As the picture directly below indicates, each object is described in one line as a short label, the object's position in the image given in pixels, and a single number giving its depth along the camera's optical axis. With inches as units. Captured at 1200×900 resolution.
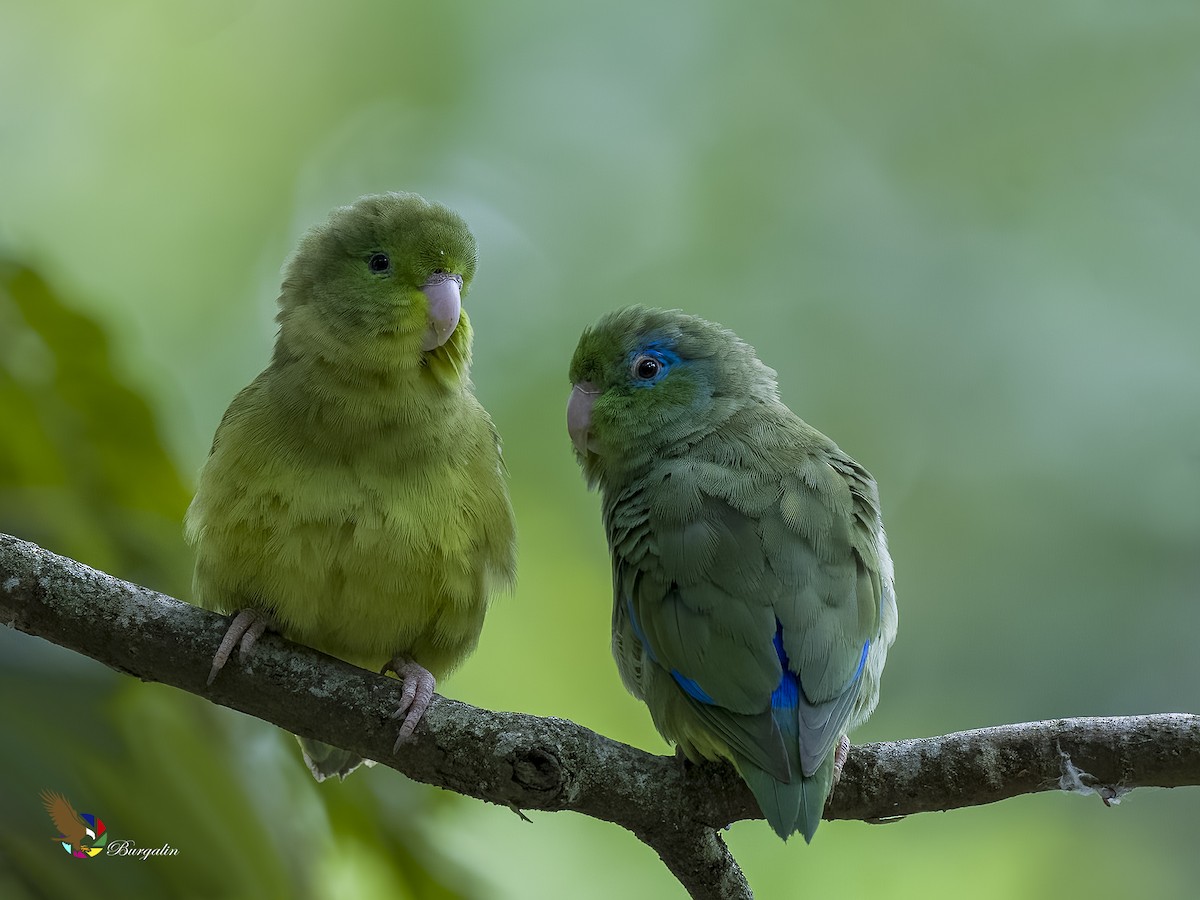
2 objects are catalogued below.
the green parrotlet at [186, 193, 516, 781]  213.3
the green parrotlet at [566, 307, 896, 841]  184.5
